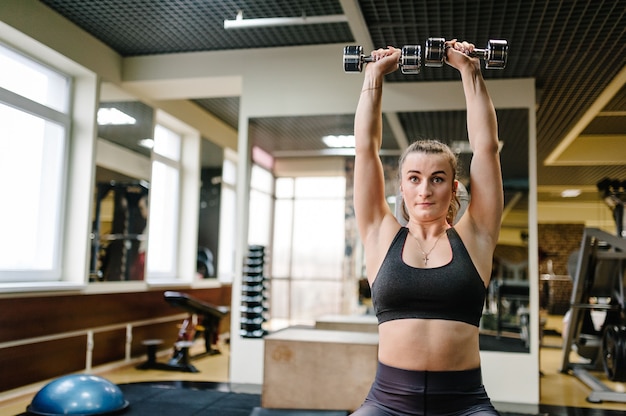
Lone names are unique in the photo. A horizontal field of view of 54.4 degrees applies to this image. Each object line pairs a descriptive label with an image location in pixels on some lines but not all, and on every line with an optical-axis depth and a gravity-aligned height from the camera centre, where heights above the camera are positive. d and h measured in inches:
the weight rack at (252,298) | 199.8 -15.2
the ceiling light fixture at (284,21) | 169.6 +64.8
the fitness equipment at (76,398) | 140.4 -35.4
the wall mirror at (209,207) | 287.3 +20.6
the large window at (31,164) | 174.7 +24.7
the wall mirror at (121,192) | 206.2 +20.3
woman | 49.8 +0.0
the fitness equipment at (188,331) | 217.3 -31.1
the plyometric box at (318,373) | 130.7 -25.6
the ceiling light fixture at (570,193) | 456.0 +53.0
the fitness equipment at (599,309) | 200.1 -17.9
